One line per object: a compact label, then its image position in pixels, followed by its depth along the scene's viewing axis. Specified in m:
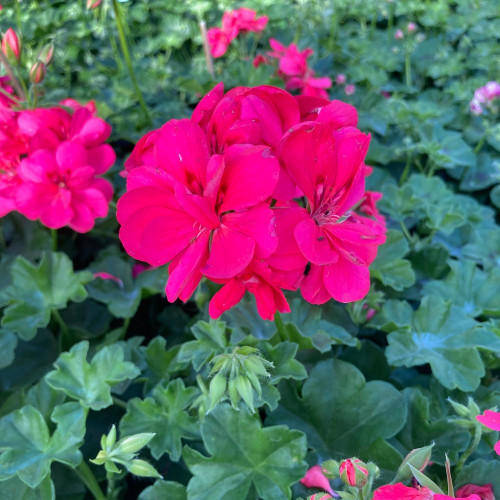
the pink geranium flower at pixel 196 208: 0.21
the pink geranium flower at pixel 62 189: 0.35
